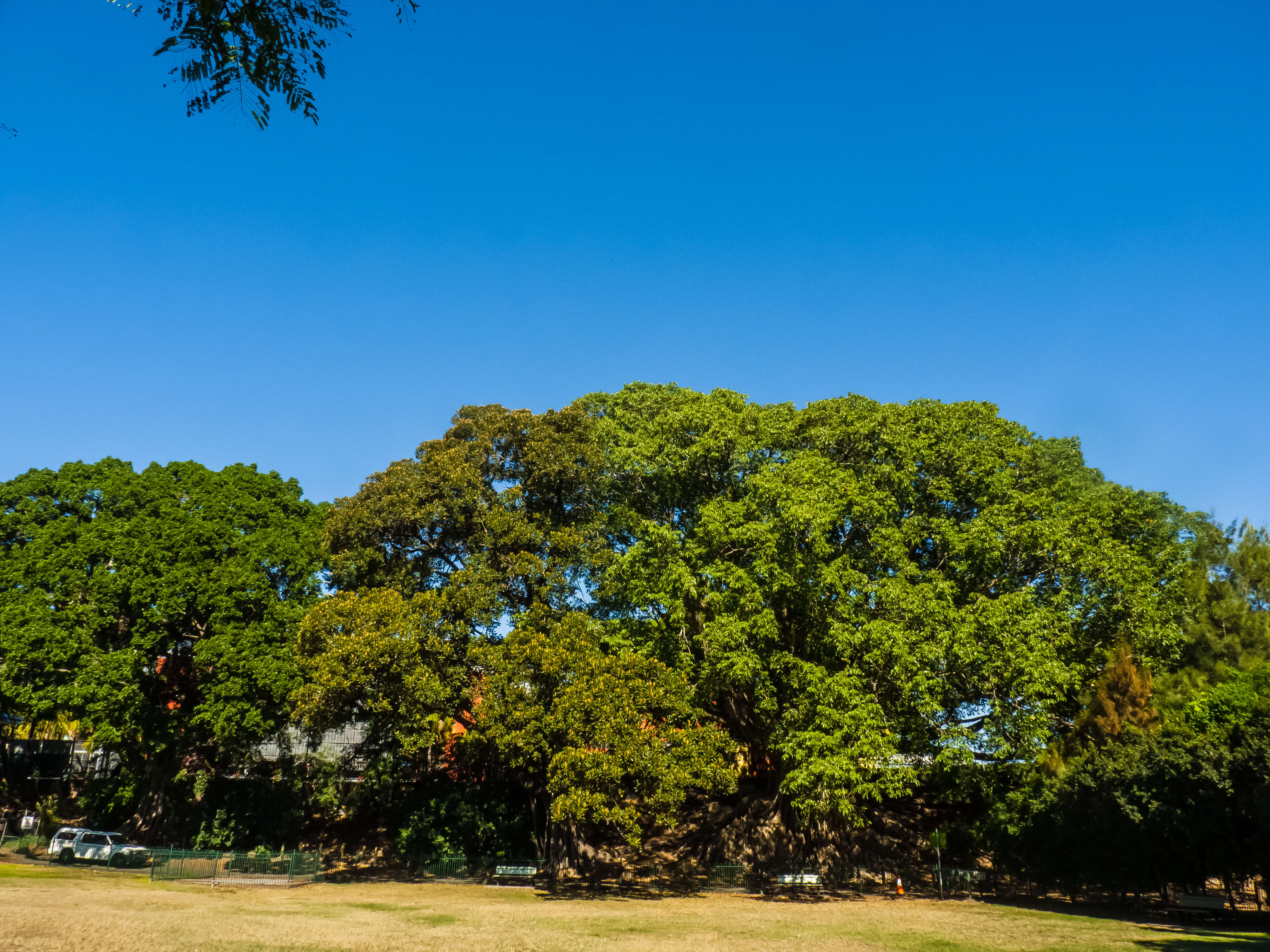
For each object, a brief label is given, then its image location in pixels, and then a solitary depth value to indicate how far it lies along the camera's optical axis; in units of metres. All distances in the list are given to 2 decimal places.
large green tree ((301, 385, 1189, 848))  23.45
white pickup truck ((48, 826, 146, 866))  27.69
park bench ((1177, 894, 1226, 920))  20.69
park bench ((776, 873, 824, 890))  26.67
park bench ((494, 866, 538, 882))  28.34
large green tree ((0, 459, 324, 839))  25.98
